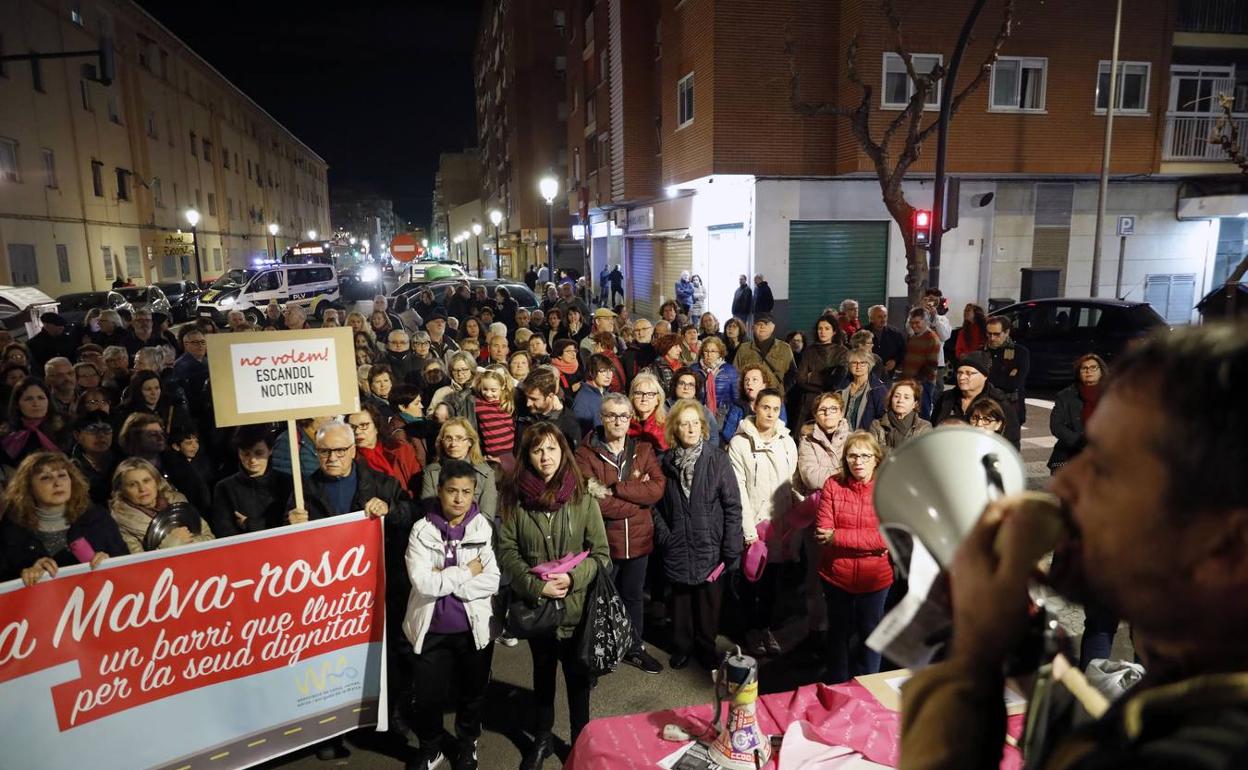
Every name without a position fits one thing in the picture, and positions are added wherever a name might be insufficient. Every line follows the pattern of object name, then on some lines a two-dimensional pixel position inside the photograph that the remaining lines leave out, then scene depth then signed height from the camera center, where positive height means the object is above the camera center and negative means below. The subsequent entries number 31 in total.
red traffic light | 13.52 +0.60
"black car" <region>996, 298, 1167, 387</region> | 13.05 -1.23
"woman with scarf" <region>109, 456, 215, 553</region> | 4.30 -1.32
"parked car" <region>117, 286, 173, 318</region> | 24.30 -0.89
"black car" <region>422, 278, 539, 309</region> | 18.27 -0.62
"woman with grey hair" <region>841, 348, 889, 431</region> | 6.80 -1.19
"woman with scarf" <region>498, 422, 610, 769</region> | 4.23 -1.57
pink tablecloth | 2.98 -1.91
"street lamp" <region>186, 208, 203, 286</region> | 35.86 +2.51
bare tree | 14.85 +2.81
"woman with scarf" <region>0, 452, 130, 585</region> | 3.79 -1.28
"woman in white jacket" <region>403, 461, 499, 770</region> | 4.02 -1.80
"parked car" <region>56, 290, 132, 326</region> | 21.02 -0.89
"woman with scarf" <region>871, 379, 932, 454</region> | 5.69 -1.18
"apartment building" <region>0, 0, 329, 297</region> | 27.45 +5.46
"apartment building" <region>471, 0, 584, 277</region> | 46.41 +9.34
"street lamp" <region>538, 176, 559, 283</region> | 19.70 +2.02
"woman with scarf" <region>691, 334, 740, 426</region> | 7.72 -1.15
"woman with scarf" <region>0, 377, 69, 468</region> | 5.64 -1.19
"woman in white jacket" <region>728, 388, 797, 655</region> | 5.53 -1.59
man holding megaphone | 0.82 -0.37
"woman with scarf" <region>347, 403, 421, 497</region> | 5.39 -1.32
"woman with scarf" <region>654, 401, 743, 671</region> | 5.06 -1.73
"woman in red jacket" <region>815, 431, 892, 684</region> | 4.48 -1.76
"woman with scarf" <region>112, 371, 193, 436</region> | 6.42 -1.14
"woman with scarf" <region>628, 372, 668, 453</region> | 5.83 -1.10
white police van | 24.94 -0.79
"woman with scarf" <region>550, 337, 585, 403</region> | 8.34 -1.07
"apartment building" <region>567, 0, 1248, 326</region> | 18.28 +2.76
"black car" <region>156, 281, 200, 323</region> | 26.47 -1.08
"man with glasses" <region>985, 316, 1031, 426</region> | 7.79 -1.12
